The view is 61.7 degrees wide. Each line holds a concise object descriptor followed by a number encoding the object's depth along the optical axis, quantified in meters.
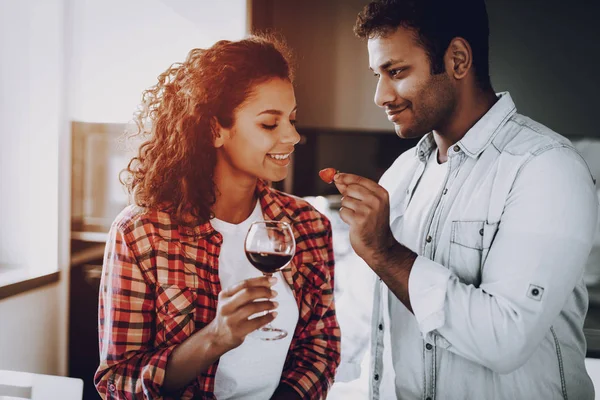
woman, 1.21
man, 1.05
